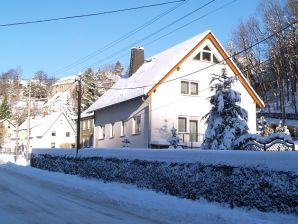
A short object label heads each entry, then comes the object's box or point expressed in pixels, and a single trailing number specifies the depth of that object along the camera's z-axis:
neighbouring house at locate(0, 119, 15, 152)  82.82
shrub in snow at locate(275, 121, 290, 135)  36.13
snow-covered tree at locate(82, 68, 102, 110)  75.50
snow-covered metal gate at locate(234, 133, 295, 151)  15.70
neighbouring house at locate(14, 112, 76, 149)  80.56
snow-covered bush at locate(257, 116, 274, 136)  36.95
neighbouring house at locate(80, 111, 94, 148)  53.96
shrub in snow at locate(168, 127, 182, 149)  25.61
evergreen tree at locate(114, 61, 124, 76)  109.97
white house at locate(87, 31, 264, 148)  30.08
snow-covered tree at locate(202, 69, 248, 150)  19.00
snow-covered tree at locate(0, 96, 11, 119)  102.68
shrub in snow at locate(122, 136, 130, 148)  29.84
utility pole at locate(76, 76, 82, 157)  26.47
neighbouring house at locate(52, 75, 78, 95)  153.74
